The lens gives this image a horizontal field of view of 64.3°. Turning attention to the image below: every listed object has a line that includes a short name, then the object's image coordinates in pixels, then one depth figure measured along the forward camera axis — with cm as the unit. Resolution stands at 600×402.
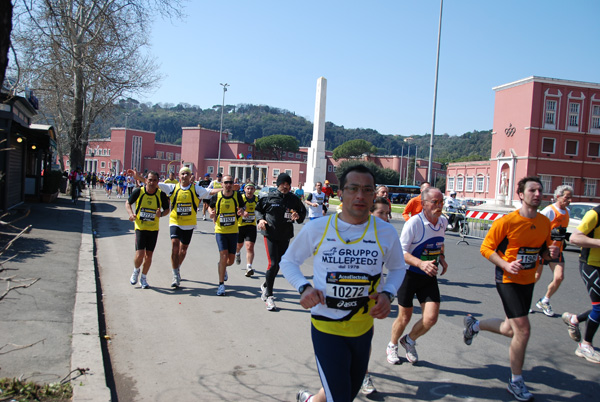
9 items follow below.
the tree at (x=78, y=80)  1050
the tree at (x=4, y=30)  280
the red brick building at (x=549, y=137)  5022
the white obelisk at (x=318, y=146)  4647
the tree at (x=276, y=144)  11399
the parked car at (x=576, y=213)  1634
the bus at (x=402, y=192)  6931
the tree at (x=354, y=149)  10493
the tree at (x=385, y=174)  9026
